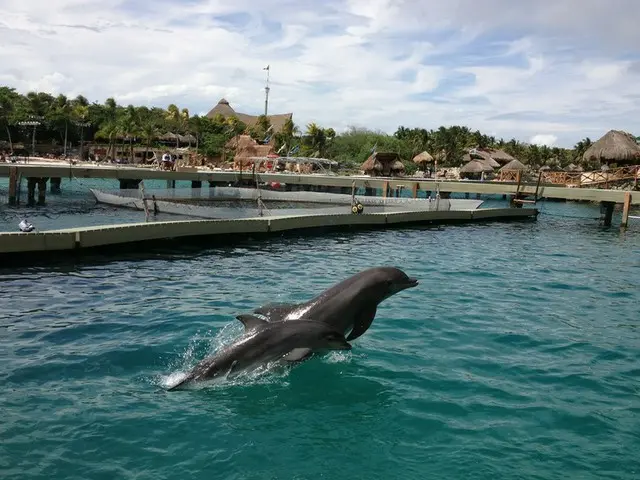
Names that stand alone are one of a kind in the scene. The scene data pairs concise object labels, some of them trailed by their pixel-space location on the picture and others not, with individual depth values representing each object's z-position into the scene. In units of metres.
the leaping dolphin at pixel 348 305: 8.41
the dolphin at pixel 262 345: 7.58
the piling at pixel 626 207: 34.22
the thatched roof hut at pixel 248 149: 76.09
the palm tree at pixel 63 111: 80.88
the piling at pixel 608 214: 35.50
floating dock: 15.73
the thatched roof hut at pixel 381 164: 69.94
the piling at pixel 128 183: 46.28
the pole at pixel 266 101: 127.94
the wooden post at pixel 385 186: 44.22
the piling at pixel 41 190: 38.14
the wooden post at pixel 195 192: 34.36
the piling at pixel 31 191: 37.59
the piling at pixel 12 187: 35.75
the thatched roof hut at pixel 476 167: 71.00
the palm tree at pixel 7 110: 76.50
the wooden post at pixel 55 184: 47.47
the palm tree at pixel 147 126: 80.62
